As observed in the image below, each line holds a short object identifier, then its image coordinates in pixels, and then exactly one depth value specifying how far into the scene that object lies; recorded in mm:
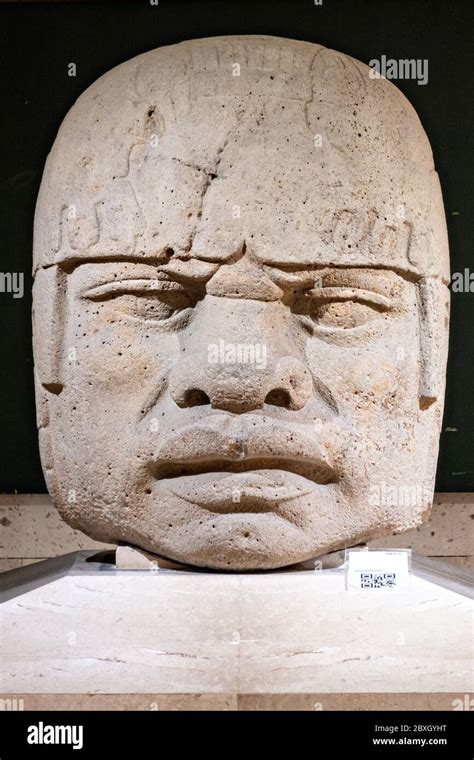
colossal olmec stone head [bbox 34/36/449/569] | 3645
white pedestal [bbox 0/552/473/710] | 3096
